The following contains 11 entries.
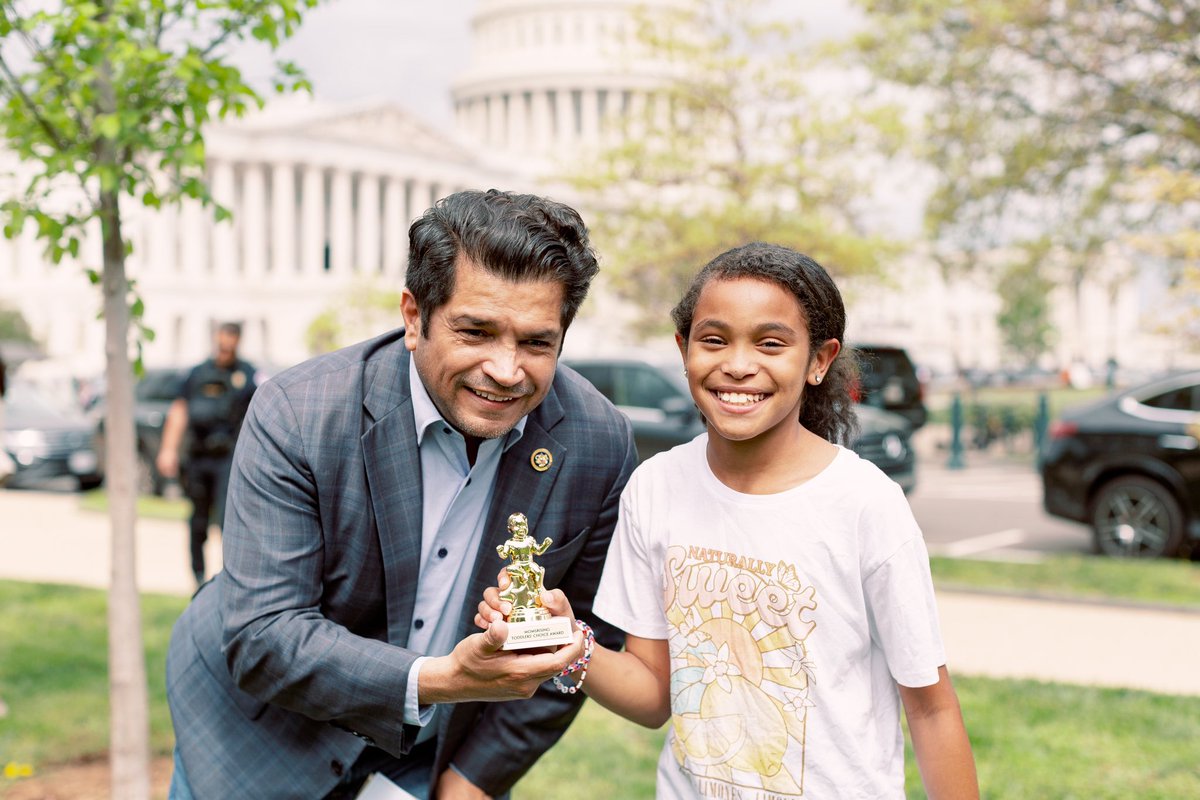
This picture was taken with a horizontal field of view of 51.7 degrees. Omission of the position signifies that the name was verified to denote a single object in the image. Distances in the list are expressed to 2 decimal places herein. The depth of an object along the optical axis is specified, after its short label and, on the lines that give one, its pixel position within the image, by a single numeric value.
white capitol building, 73.50
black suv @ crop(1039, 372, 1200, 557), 10.77
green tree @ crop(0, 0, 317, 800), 4.25
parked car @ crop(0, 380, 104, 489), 18.61
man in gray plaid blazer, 2.35
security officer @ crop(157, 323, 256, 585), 8.93
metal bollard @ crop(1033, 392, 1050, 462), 22.72
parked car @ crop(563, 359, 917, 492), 12.54
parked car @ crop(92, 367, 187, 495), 17.16
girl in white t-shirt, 2.25
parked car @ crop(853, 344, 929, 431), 17.16
